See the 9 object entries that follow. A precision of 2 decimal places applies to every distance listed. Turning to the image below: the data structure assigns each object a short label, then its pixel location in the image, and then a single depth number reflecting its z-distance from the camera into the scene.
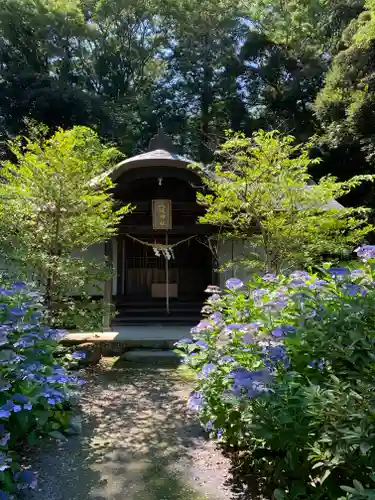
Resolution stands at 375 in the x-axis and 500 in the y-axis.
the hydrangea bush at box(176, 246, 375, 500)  1.88
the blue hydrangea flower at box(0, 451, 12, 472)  1.92
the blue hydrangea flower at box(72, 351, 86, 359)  3.97
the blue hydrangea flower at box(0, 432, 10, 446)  2.10
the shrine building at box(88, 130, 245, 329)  9.44
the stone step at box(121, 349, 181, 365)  7.34
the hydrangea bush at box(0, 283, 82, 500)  2.36
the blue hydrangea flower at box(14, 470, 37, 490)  2.39
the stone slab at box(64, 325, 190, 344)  7.66
